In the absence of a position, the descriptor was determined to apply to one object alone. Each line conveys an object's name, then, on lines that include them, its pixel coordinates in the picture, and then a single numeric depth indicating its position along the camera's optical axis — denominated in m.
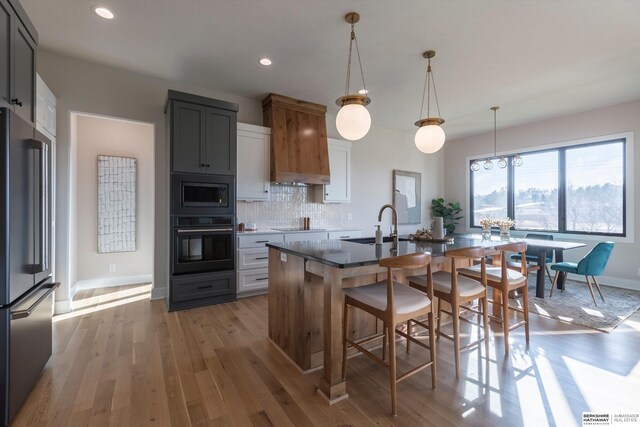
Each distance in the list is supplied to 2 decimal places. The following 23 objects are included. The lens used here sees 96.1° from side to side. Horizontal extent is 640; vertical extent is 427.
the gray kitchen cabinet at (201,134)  3.39
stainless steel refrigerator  1.55
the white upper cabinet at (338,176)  4.92
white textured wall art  4.32
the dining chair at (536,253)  4.64
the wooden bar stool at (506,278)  2.34
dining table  3.84
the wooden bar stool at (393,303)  1.67
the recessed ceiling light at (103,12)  2.45
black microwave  3.39
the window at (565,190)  4.66
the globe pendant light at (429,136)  2.70
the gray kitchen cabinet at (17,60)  1.69
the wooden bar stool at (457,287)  2.03
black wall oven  3.39
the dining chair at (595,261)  3.67
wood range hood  4.23
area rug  3.09
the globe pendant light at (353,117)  2.24
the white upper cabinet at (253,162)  4.05
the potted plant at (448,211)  6.59
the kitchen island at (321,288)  1.80
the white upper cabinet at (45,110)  2.70
